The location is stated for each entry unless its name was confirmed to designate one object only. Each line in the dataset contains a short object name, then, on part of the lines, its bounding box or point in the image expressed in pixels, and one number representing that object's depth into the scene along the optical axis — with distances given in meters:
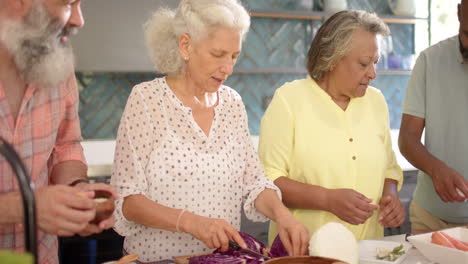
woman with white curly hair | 1.61
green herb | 1.57
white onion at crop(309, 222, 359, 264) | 1.44
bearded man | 1.37
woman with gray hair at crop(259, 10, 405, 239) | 2.01
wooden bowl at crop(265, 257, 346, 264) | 1.23
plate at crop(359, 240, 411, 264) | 1.54
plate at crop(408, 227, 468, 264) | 1.44
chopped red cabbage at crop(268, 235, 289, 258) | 1.57
